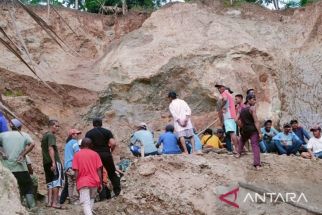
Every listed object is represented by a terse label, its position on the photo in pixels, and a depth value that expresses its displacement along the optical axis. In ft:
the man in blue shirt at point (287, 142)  36.88
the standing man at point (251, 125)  30.33
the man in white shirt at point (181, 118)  32.86
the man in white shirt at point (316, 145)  36.76
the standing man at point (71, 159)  29.86
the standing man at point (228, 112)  32.45
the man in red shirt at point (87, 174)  25.49
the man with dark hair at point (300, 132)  39.01
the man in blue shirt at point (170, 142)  33.55
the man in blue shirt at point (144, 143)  33.94
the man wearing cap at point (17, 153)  25.86
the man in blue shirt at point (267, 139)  37.30
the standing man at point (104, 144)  29.55
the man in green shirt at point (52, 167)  27.86
